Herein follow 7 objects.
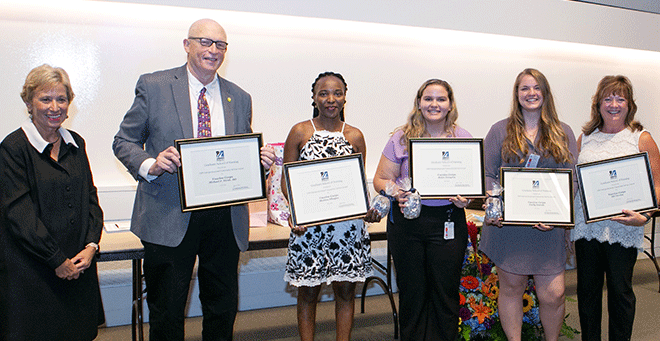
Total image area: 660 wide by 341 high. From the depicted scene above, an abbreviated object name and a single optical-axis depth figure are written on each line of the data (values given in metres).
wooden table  3.18
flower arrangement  3.62
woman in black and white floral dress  2.97
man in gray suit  2.39
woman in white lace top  3.14
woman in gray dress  2.95
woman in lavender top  2.85
